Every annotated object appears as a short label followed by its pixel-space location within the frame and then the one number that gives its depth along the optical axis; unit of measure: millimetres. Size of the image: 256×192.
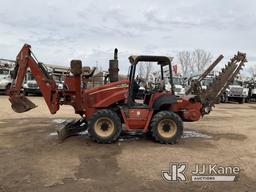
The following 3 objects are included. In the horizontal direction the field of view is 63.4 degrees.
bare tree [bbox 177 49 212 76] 44925
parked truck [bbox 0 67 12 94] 17560
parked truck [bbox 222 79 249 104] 18330
